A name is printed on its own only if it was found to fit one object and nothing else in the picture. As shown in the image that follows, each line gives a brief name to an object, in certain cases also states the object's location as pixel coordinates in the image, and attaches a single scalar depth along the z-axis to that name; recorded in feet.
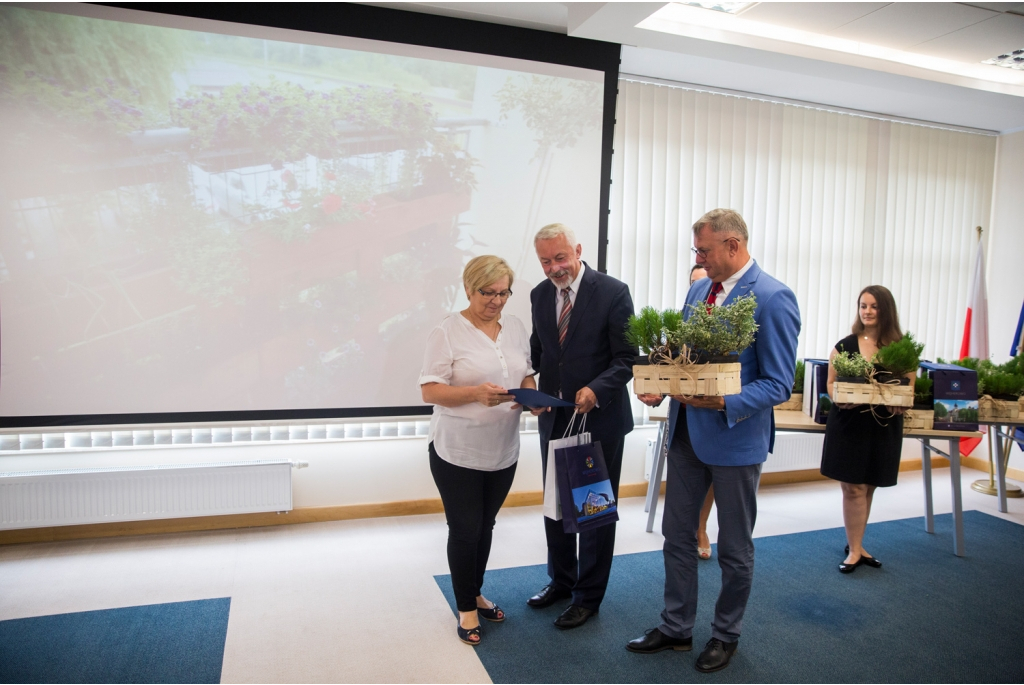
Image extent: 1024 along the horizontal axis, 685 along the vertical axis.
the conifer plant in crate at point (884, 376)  11.26
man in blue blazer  7.86
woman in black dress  11.80
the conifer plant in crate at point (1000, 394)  12.52
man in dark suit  9.00
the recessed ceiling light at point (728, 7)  12.95
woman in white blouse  8.39
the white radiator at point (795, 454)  17.22
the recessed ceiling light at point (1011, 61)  14.87
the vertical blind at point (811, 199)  15.89
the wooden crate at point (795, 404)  13.70
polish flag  19.10
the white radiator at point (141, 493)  11.90
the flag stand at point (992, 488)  16.70
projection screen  11.35
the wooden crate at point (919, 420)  12.38
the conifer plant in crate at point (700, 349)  7.52
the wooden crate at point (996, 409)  12.49
